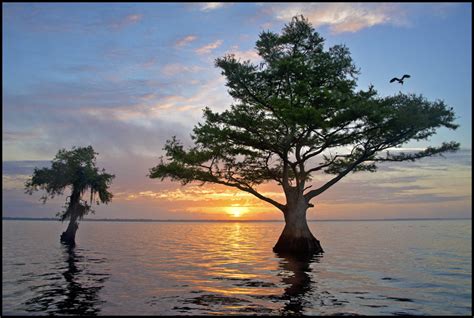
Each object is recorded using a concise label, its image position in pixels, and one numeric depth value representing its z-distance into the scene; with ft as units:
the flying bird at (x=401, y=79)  97.96
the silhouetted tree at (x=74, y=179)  127.65
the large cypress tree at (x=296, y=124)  97.96
